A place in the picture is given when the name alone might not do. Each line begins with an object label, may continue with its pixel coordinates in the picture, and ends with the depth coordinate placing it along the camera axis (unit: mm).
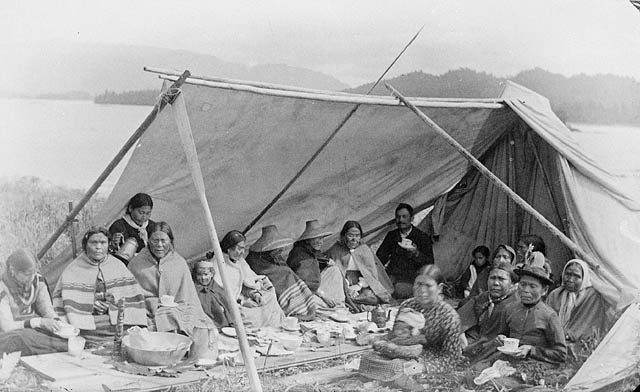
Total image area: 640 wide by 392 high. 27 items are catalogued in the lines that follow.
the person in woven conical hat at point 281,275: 5250
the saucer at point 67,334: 4430
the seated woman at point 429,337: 4879
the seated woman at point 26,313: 4395
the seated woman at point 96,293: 4504
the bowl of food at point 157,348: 4457
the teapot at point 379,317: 5152
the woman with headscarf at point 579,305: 4953
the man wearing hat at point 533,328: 4855
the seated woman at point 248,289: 5023
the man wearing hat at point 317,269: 5441
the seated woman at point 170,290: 4629
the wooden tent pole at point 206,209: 4305
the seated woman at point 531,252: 5215
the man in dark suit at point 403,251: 5625
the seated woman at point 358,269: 5590
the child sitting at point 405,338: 4879
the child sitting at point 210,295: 4852
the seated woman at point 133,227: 4777
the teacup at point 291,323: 5012
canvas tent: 4828
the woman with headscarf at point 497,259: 5254
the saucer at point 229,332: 4781
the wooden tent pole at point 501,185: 4957
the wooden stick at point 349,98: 4430
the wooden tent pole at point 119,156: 4320
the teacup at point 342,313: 5289
